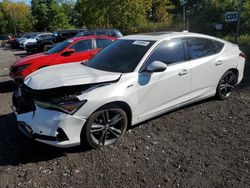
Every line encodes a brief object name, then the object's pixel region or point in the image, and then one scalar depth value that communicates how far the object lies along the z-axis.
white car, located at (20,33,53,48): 18.01
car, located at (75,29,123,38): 11.14
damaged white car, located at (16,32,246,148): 2.60
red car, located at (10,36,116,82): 5.62
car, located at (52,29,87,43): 14.62
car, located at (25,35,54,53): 13.21
